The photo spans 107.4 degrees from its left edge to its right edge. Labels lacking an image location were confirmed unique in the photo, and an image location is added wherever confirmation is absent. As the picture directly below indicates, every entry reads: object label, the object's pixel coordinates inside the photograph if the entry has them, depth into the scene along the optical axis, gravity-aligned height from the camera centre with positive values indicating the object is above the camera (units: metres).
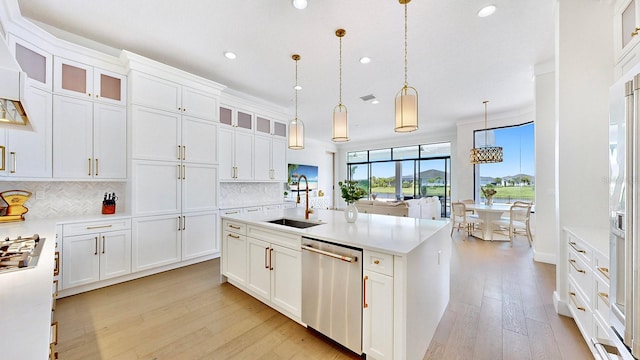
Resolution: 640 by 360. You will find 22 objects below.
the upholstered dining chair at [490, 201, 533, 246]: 4.77 -0.80
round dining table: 5.07 -0.78
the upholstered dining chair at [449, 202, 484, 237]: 5.27 -0.89
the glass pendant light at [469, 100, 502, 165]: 5.15 +0.57
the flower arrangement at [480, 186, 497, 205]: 5.71 -0.33
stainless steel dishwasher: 1.69 -0.86
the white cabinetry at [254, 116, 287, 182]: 4.88 +0.66
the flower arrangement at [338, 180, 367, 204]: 2.54 -0.13
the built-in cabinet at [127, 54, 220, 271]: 3.14 +0.21
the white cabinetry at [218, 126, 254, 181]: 4.29 +0.51
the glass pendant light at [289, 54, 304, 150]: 3.20 +0.63
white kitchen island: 1.53 -0.72
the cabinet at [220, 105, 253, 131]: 4.27 +1.19
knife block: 3.10 -0.37
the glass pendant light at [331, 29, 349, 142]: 2.78 +0.68
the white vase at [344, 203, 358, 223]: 2.43 -0.35
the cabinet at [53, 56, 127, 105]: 2.72 +1.22
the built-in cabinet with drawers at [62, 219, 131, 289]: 2.65 -0.85
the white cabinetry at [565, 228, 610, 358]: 1.61 -0.81
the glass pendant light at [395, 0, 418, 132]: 2.24 +0.66
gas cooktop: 1.21 -0.43
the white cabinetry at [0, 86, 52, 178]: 2.33 +0.35
